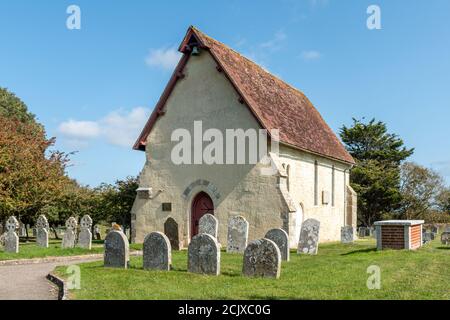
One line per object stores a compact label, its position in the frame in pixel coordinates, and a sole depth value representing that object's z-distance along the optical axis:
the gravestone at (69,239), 22.95
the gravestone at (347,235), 25.39
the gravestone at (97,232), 39.66
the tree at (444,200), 59.84
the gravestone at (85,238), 22.58
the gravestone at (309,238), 19.52
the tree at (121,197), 33.81
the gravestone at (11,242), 20.22
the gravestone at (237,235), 19.56
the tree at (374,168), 53.59
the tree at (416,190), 57.50
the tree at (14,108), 45.63
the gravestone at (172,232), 20.59
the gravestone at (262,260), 12.68
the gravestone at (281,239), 16.38
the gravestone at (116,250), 14.33
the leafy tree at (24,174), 26.09
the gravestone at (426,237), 29.63
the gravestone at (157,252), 13.88
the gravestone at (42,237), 23.02
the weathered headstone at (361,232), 44.08
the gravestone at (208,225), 20.66
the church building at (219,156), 22.64
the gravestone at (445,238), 25.65
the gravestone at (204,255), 13.16
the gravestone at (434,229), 41.33
